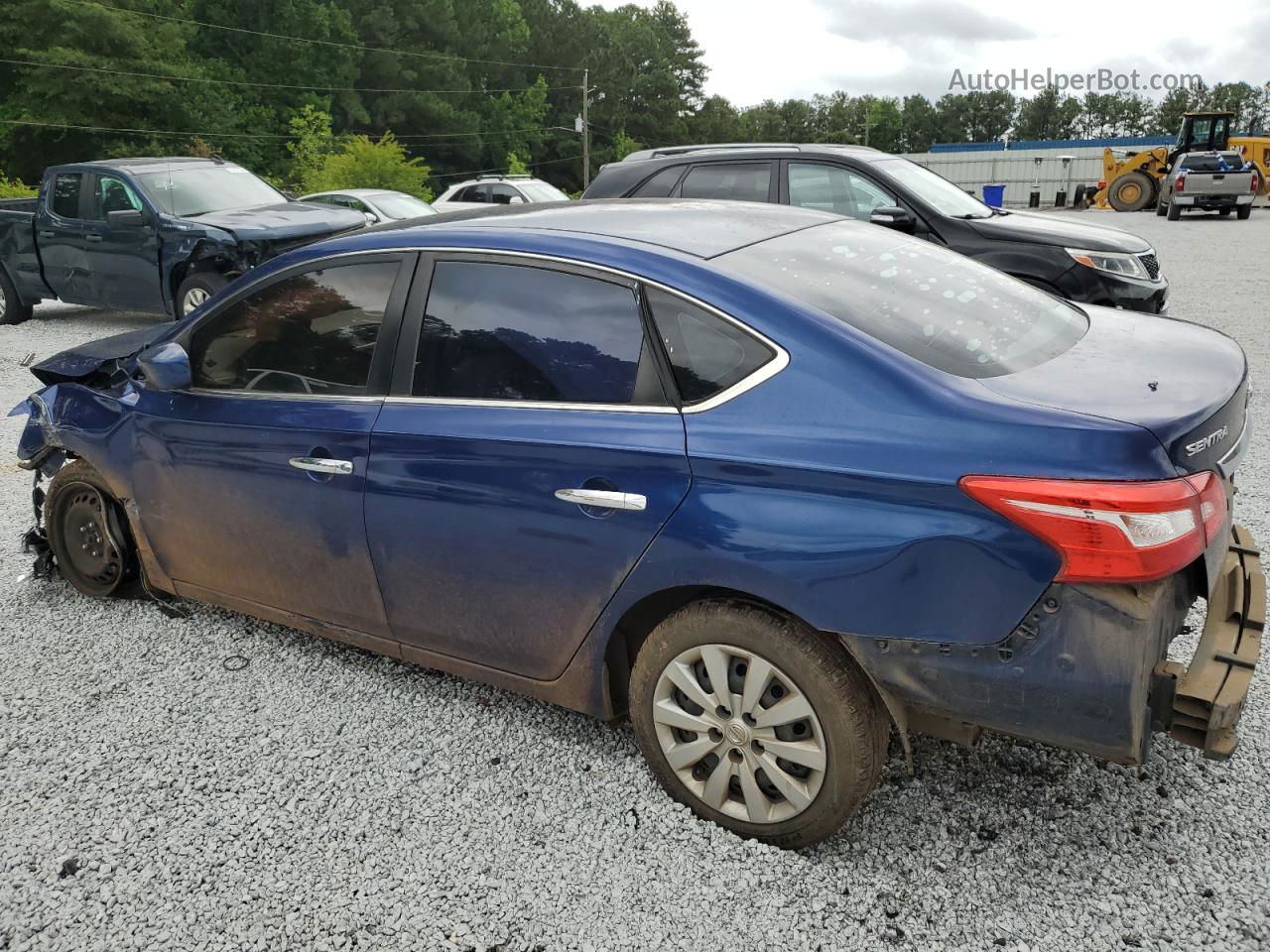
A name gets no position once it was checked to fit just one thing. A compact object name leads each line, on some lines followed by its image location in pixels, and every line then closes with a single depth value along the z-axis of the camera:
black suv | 7.01
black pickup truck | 9.50
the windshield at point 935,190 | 7.53
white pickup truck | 25.56
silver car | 14.82
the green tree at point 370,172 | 27.64
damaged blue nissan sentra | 2.16
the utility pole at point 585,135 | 65.88
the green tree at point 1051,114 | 120.25
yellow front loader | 29.22
